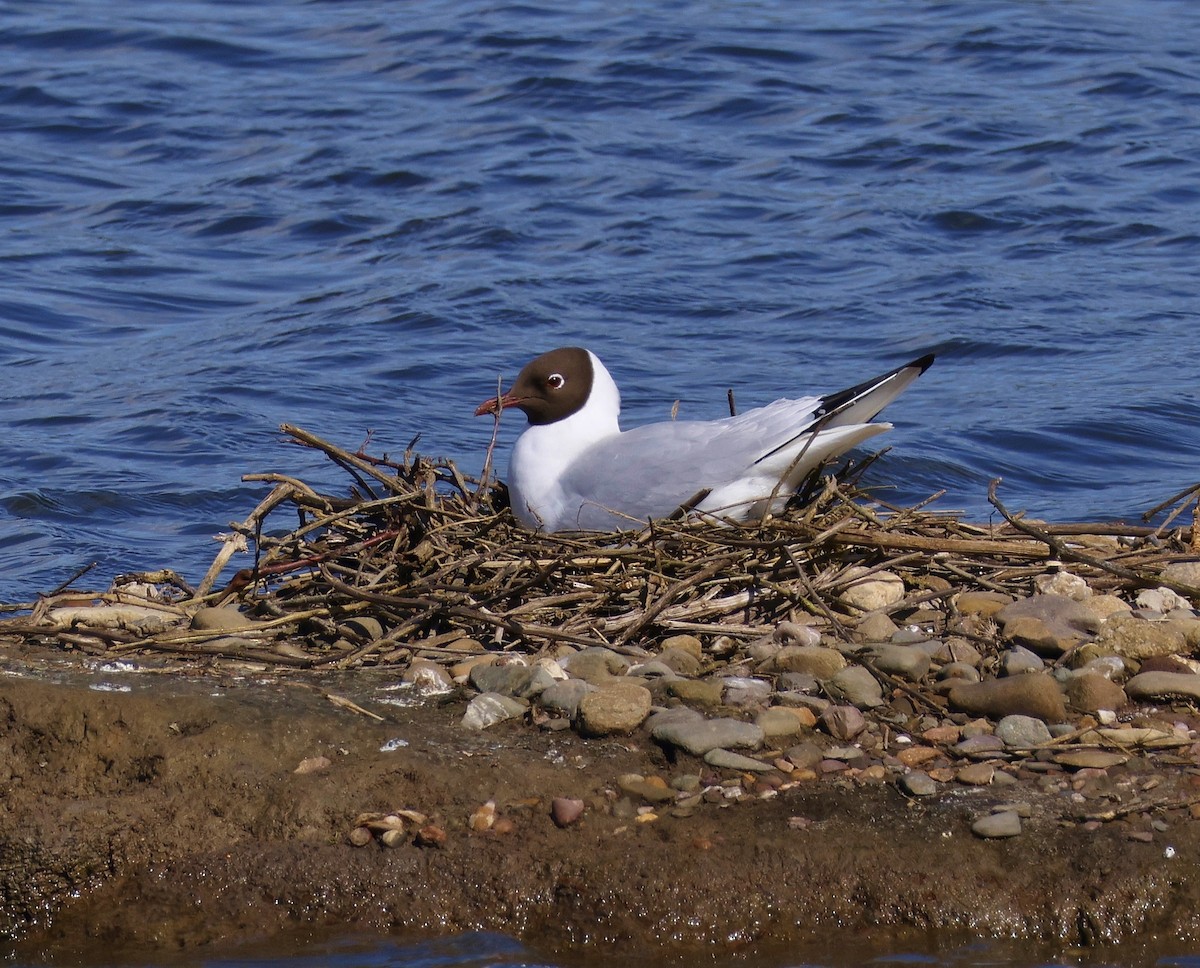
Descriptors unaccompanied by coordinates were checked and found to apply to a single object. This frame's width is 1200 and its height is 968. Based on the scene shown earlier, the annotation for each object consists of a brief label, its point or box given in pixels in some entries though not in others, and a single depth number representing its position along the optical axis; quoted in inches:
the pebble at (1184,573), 394.9
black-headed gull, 428.5
